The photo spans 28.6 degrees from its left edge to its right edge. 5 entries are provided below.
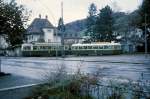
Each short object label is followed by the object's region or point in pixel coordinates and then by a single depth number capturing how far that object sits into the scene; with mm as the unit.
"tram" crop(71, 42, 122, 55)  66125
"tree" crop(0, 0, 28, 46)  20172
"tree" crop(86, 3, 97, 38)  88719
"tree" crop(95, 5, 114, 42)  78750
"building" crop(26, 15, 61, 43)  83969
